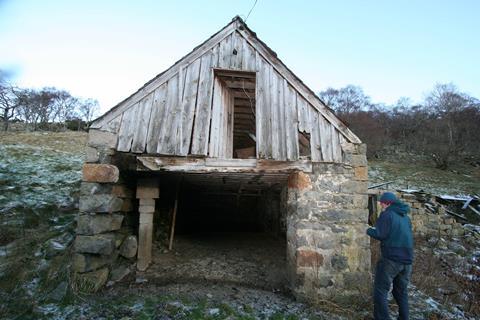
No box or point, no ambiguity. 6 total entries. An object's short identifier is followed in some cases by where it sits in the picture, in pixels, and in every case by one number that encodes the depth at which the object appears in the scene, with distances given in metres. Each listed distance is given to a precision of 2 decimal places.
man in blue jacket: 3.84
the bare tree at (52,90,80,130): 26.55
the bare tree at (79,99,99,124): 28.61
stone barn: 4.80
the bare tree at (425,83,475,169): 21.58
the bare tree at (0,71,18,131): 20.69
